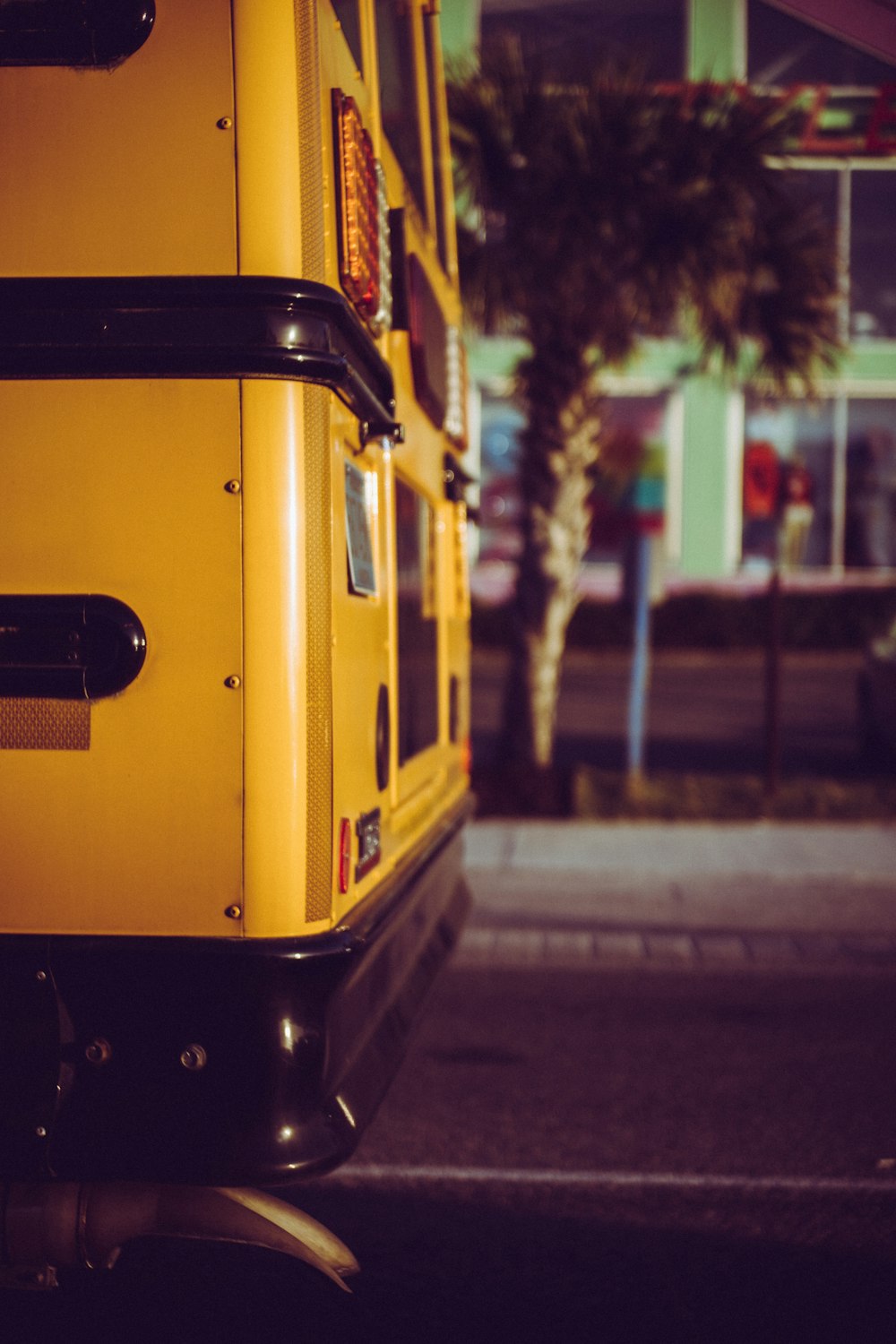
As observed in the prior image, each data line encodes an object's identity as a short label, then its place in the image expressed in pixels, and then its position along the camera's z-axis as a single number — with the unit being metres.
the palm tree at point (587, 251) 9.69
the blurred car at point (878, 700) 12.04
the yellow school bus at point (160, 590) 2.65
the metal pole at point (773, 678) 9.73
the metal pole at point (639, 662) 10.09
